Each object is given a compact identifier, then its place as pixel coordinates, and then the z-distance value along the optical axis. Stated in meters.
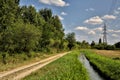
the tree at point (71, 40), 85.21
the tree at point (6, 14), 23.89
